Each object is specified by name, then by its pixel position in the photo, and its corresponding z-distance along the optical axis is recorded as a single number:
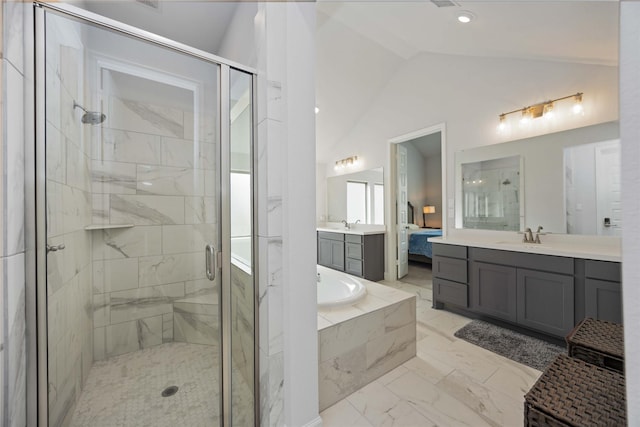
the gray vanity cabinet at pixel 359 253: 4.07
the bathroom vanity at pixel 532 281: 1.91
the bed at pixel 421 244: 4.55
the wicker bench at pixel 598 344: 1.05
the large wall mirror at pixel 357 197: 4.37
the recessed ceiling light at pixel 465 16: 2.14
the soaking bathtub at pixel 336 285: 2.23
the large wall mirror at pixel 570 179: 2.19
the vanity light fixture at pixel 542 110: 2.32
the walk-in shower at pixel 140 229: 1.11
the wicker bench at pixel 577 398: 0.77
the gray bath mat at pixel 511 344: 2.01
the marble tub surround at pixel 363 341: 1.58
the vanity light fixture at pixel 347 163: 4.70
